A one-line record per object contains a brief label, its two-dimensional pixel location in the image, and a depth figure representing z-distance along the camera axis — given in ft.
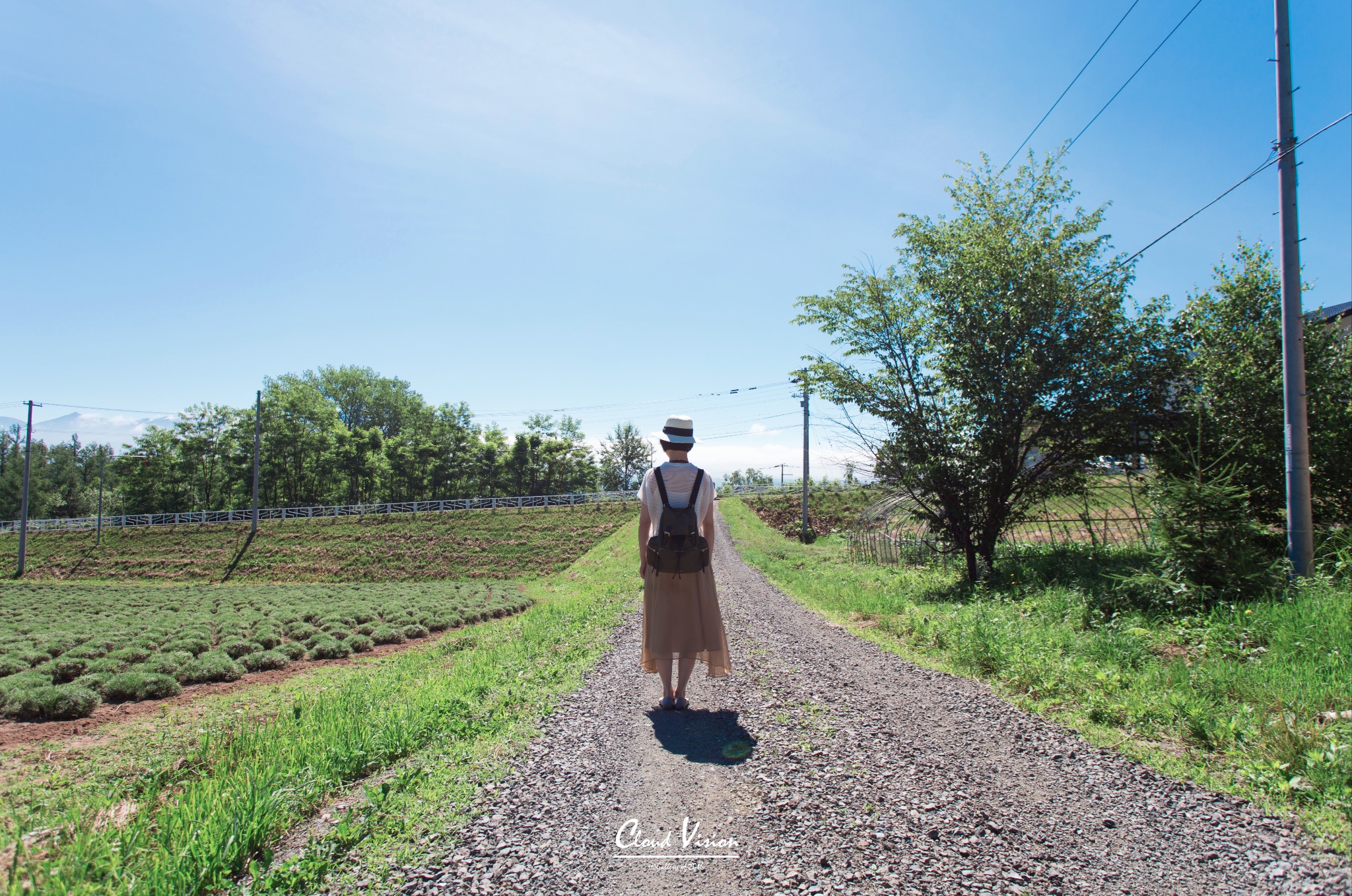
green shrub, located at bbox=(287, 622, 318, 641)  44.86
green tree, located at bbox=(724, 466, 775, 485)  225.15
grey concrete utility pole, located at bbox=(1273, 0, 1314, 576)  22.25
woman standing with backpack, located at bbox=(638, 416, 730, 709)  14.69
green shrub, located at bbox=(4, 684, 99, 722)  26.84
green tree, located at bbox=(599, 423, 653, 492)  303.27
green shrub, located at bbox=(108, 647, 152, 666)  35.63
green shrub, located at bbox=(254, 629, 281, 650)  41.06
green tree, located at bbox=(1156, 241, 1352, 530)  28.37
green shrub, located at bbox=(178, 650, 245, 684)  33.17
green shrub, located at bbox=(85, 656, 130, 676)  33.24
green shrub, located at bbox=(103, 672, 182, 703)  29.68
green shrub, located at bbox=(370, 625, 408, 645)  43.68
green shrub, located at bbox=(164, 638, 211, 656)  39.02
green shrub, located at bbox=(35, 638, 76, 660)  38.78
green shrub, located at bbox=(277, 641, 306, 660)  38.83
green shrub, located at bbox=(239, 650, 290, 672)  36.76
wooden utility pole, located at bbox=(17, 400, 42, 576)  122.01
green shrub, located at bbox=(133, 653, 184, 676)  32.89
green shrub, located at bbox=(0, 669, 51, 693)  28.19
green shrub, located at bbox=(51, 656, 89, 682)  33.83
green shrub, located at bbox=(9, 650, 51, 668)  35.94
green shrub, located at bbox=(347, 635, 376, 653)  41.70
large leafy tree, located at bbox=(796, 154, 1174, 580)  35.40
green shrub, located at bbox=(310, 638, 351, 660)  39.88
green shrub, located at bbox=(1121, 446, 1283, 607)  22.61
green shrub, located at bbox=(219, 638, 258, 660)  38.71
